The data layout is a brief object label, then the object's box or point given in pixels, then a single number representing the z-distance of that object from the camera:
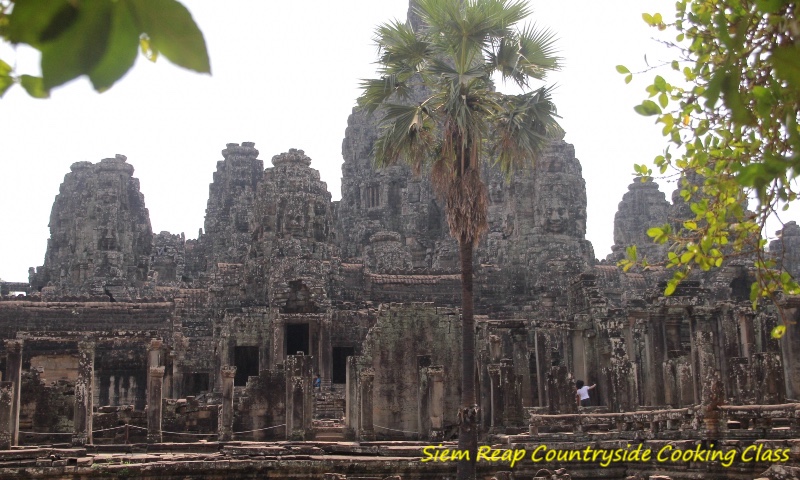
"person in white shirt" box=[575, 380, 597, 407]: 23.59
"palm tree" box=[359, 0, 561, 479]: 16.02
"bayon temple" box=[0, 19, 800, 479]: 16.53
